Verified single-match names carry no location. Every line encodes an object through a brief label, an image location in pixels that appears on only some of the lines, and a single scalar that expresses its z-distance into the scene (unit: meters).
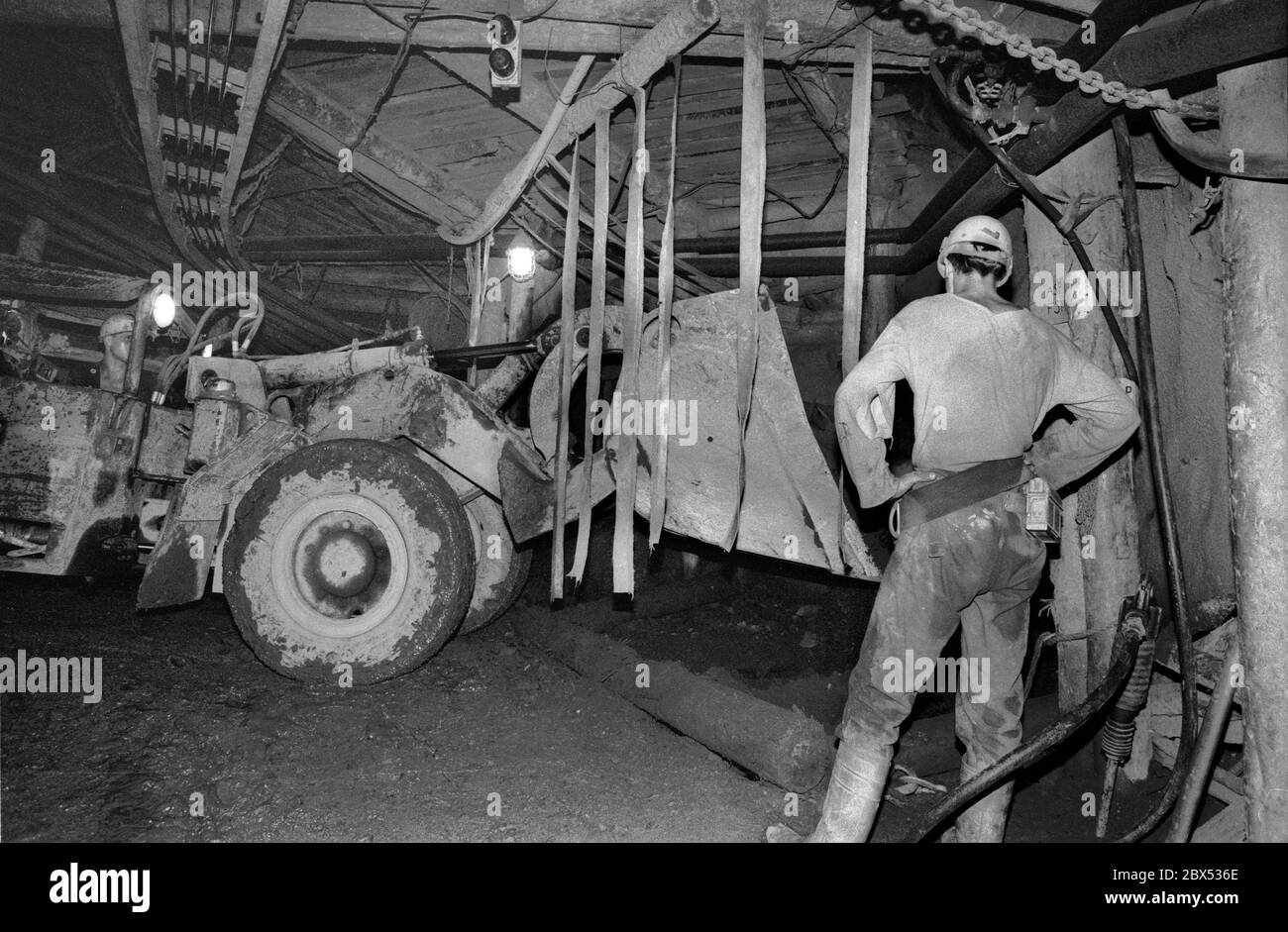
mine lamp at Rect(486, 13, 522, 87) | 3.59
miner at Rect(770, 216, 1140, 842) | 2.66
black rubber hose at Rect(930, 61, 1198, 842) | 2.55
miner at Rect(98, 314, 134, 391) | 4.75
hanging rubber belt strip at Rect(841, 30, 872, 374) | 3.02
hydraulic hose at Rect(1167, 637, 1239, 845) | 2.45
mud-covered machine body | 3.50
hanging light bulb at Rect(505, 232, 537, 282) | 5.29
